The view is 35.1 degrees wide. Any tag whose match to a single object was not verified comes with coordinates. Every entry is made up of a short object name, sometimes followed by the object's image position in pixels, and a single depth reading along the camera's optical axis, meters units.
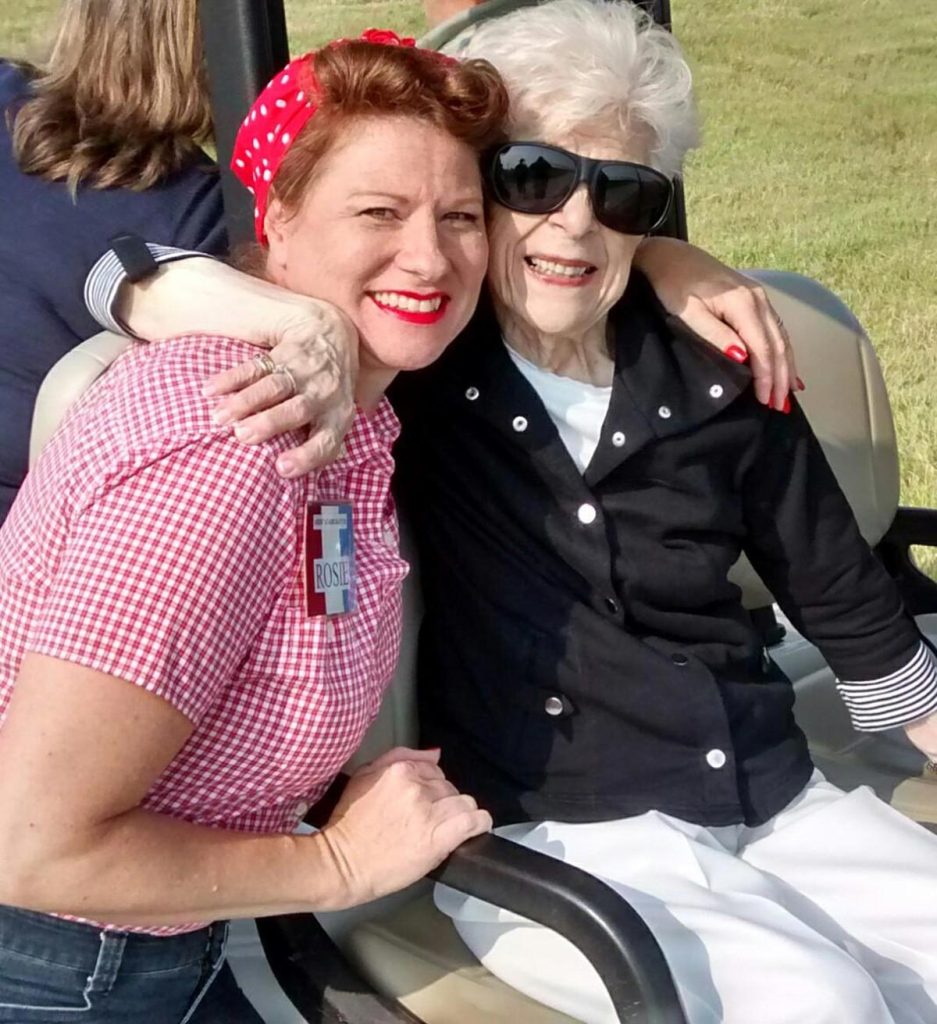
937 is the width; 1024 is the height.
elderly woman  1.91
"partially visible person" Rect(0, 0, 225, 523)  2.12
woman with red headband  1.39
